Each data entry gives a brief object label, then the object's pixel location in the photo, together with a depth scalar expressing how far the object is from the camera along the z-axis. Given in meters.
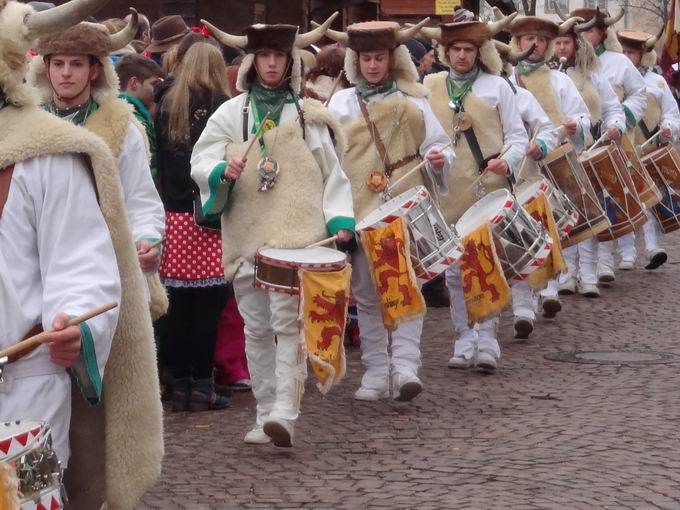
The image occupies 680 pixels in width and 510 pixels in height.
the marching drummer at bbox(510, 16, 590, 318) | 12.27
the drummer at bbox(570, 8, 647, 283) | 14.49
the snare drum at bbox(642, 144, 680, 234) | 14.66
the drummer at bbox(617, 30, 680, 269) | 15.40
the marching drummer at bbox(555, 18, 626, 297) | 13.60
